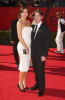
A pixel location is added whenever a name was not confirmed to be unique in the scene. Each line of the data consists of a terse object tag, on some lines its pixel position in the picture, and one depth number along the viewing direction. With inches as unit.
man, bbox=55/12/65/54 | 293.7
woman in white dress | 145.8
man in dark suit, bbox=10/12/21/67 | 214.6
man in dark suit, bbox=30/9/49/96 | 138.3
